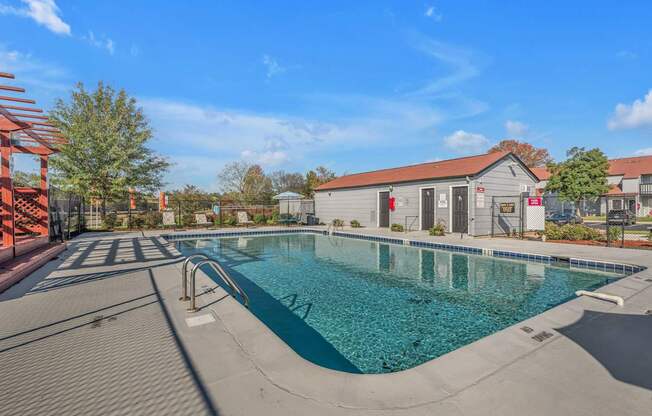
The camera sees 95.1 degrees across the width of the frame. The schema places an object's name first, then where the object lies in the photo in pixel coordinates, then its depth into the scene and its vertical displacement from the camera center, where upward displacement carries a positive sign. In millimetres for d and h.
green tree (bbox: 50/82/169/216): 14820 +3156
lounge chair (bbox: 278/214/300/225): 18781 -867
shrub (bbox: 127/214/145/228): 15509 -692
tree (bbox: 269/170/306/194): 41125 +3673
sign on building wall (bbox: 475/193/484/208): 11808 +88
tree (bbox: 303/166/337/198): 34041 +3371
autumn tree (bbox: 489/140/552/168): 38125 +6454
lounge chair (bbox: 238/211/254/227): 17469 -694
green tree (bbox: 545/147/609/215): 20031 +1712
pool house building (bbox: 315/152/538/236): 12016 +510
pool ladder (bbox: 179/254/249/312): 3445 -1027
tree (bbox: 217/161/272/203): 30094 +2701
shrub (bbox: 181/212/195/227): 16266 -704
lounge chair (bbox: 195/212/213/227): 15931 -705
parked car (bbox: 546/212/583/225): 18408 -1145
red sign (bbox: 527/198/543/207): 11281 -25
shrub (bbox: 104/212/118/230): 15117 -595
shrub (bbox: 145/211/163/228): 15742 -604
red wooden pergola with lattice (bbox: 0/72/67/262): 5996 +1430
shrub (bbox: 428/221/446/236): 11984 -1105
